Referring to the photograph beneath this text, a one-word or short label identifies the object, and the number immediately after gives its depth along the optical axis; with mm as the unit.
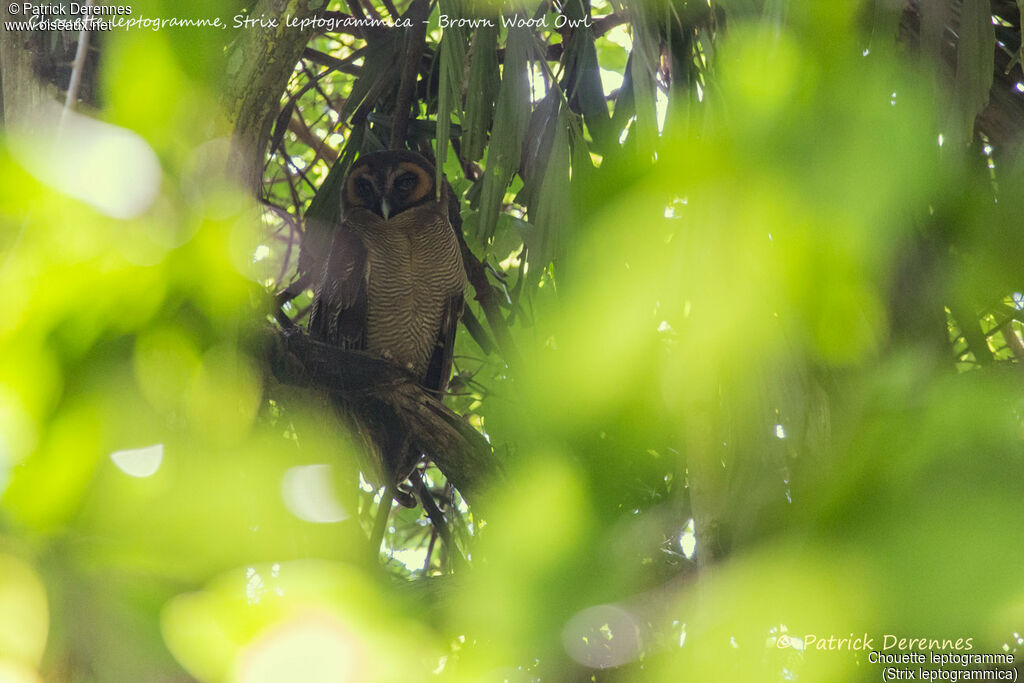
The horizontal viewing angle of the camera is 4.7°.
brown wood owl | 21104
